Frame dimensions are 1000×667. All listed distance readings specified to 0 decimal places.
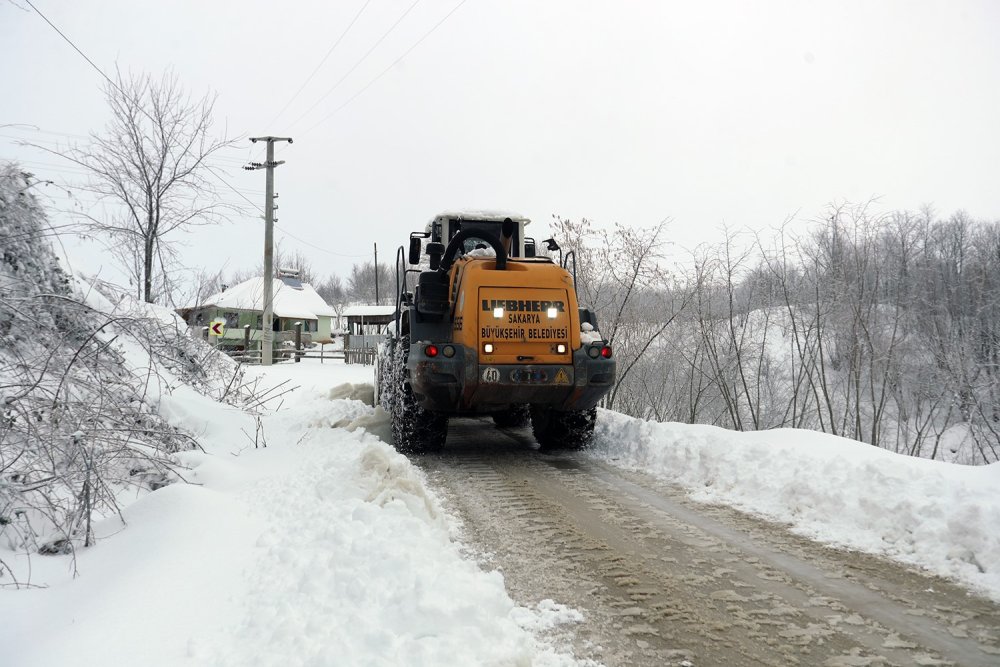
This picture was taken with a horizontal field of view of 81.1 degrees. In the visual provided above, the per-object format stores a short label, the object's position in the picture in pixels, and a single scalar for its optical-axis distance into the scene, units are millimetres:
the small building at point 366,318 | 51344
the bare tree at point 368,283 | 92938
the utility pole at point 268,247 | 20406
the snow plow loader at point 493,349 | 6672
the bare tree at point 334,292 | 97269
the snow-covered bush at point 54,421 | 3352
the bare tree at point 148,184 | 11711
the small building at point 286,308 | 36688
